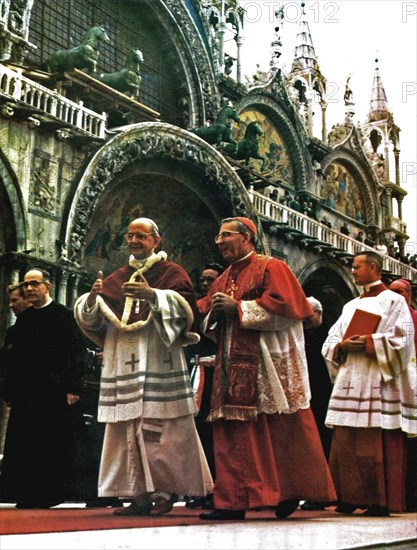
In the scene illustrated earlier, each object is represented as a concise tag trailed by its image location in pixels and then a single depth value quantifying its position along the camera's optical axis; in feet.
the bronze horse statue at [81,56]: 47.83
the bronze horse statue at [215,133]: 57.93
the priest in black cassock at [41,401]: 21.56
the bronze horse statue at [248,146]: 60.34
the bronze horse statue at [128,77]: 50.85
